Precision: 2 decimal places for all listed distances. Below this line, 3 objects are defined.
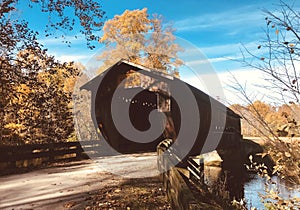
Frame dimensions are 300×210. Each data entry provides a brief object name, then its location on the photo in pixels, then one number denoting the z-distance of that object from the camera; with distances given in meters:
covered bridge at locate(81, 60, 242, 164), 10.37
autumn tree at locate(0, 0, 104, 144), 9.12
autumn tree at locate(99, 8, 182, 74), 27.61
